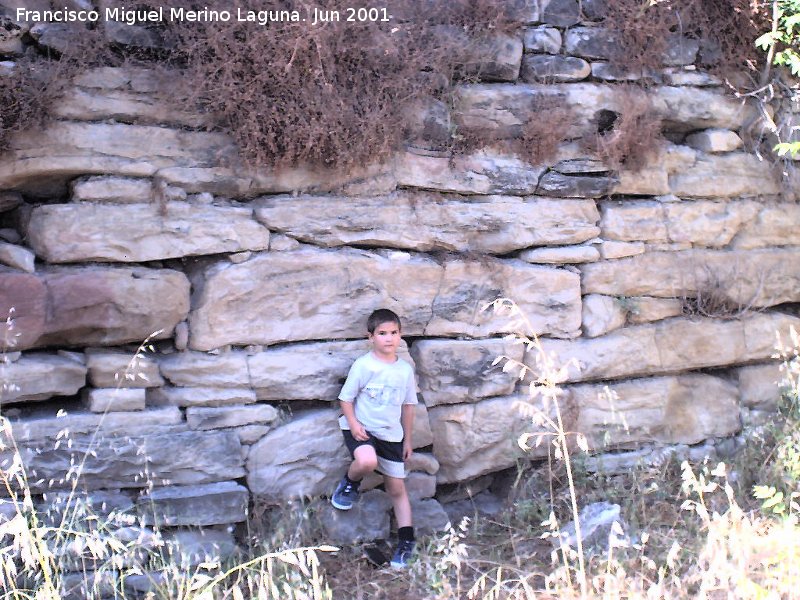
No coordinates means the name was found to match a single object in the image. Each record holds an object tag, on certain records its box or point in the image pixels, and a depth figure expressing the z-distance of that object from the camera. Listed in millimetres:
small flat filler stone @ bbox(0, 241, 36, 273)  3914
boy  4215
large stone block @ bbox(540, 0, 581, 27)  4965
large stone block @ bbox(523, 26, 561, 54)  4930
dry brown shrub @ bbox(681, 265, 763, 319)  5121
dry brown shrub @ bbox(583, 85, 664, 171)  4895
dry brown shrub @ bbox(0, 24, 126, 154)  3828
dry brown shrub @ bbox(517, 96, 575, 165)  4770
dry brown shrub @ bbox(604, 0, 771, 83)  5035
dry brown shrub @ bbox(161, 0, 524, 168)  4211
